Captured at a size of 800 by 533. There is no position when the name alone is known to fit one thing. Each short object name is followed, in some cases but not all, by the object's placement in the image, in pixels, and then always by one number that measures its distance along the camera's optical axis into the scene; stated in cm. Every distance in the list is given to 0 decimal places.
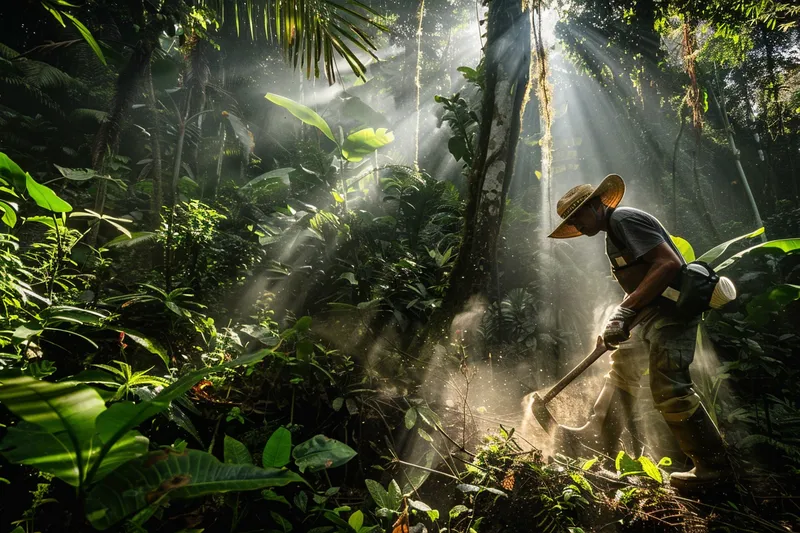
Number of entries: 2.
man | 264
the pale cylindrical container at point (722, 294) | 265
